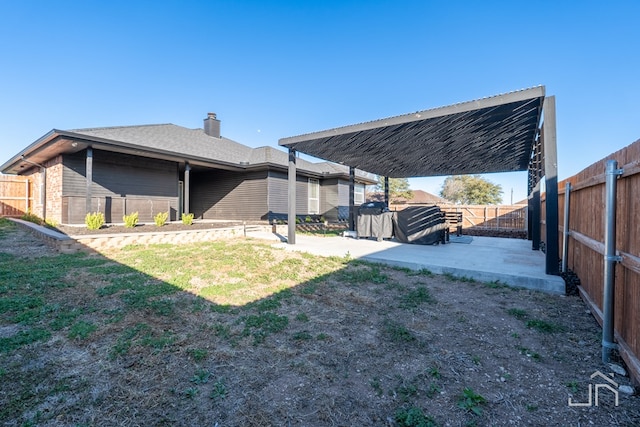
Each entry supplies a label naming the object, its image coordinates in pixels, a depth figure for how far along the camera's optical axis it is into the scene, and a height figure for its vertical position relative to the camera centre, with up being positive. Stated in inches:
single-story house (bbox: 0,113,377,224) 344.2 +57.5
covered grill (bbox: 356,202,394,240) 315.9 -11.1
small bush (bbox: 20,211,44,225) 423.2 -15.6
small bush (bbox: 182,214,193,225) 365.1 -11.7
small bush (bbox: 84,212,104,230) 285.4 -13.3
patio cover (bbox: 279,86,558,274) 160.1 +66.9
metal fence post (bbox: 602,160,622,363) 81.0 -12.3
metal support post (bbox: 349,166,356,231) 369.4 +5.4
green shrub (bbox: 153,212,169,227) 336.5 -12.3
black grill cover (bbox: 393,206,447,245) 284.5 -12.5
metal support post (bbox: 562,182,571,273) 157.7 -8.1
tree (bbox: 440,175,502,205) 1151.6 +96.5
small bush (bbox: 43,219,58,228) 349.8 -19.7
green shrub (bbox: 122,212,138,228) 310.2 -12.8
